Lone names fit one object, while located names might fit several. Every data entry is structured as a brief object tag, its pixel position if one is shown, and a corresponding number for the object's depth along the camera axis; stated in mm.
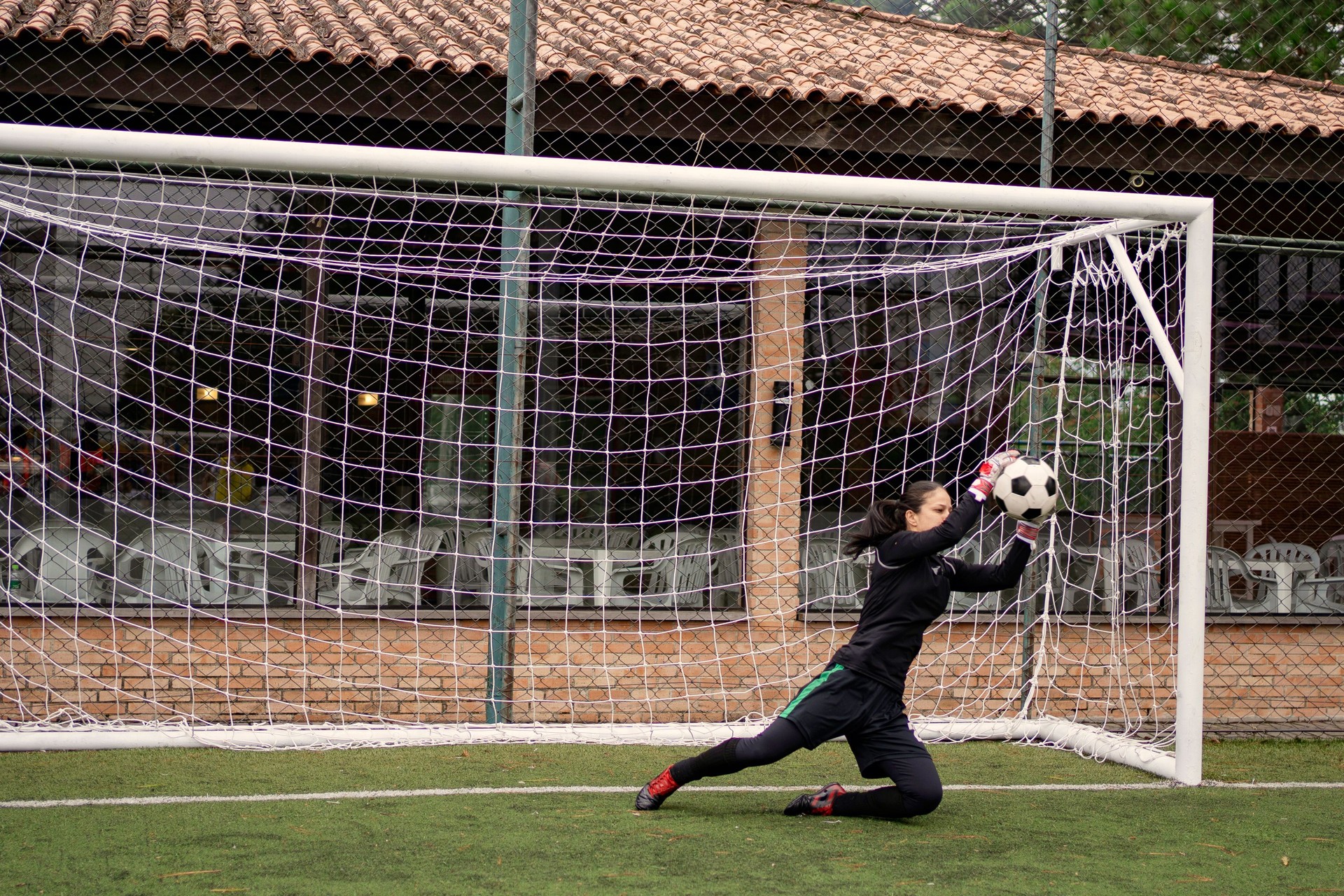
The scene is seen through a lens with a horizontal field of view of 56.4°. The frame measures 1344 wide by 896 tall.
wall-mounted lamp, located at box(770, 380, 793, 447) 6805
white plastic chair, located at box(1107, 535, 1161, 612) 7008
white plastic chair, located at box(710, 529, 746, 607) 6766
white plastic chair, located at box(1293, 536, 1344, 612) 7754
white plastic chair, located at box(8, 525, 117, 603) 6246
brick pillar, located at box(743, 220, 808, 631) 6734
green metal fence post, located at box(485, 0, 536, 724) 5855
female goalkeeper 4137
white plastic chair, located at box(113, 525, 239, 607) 6227
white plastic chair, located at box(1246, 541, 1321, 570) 7758
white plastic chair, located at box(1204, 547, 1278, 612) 7535
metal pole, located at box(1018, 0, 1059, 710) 6273
